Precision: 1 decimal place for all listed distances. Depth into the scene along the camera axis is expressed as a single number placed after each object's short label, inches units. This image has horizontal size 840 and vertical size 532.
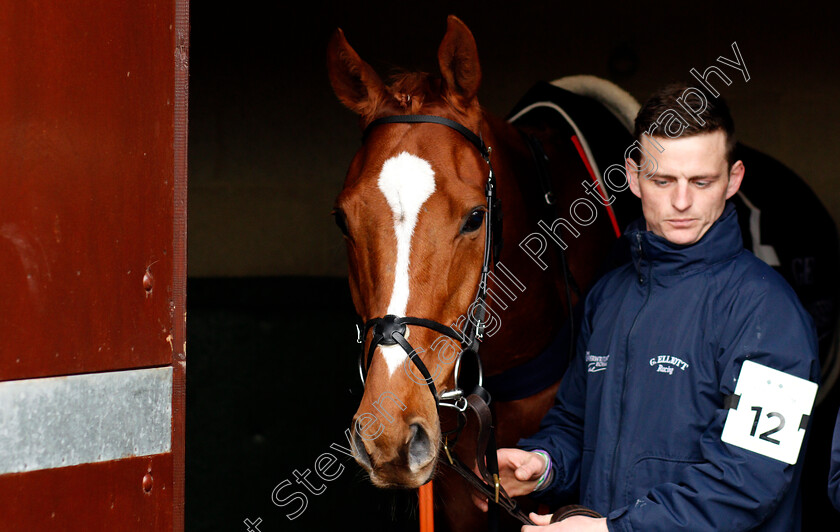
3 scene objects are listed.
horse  153.1
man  146.8
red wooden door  140.3
